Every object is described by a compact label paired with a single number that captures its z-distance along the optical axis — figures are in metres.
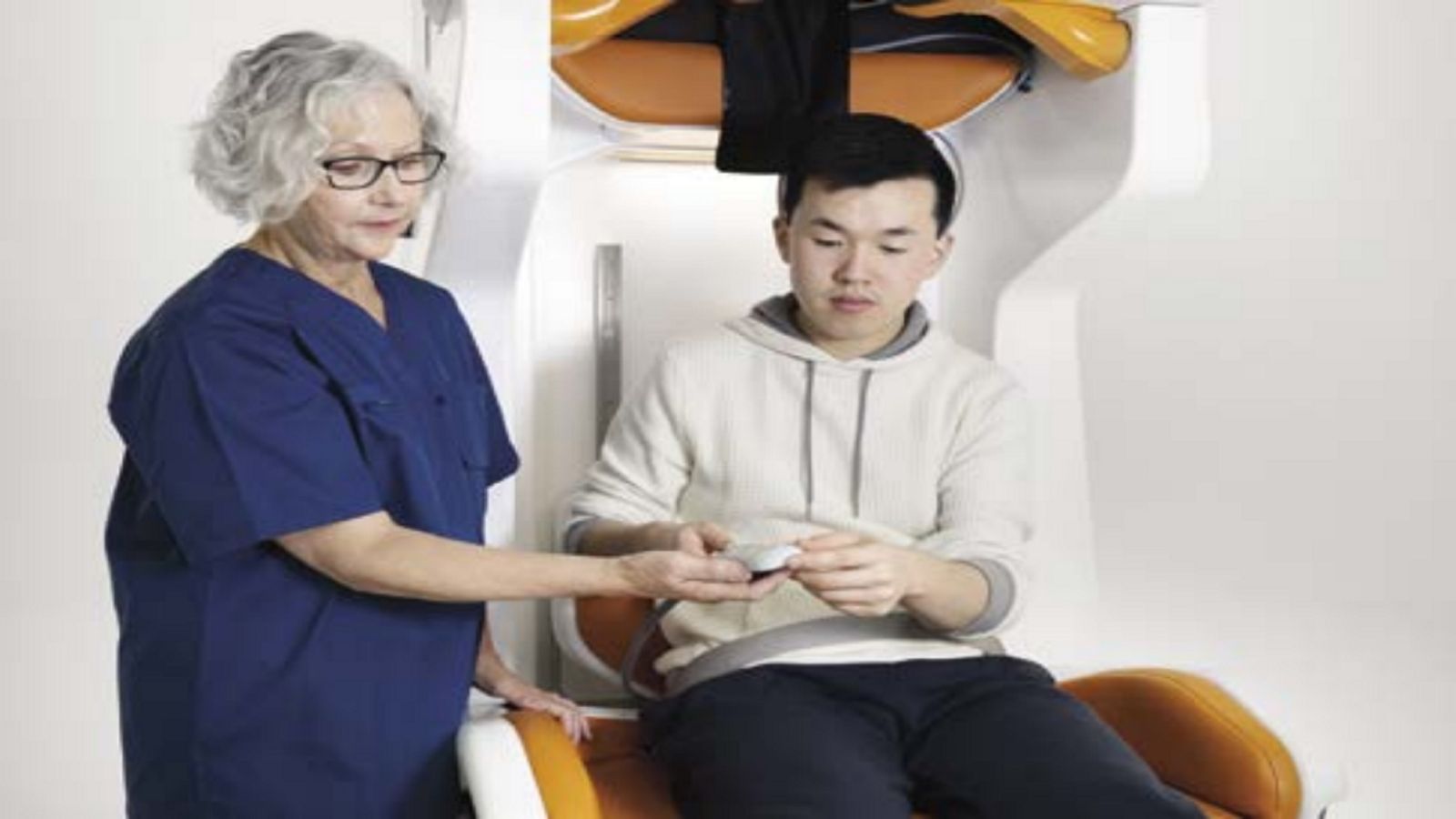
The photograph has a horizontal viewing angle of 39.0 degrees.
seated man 1.62
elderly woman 1.49
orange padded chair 1.60
